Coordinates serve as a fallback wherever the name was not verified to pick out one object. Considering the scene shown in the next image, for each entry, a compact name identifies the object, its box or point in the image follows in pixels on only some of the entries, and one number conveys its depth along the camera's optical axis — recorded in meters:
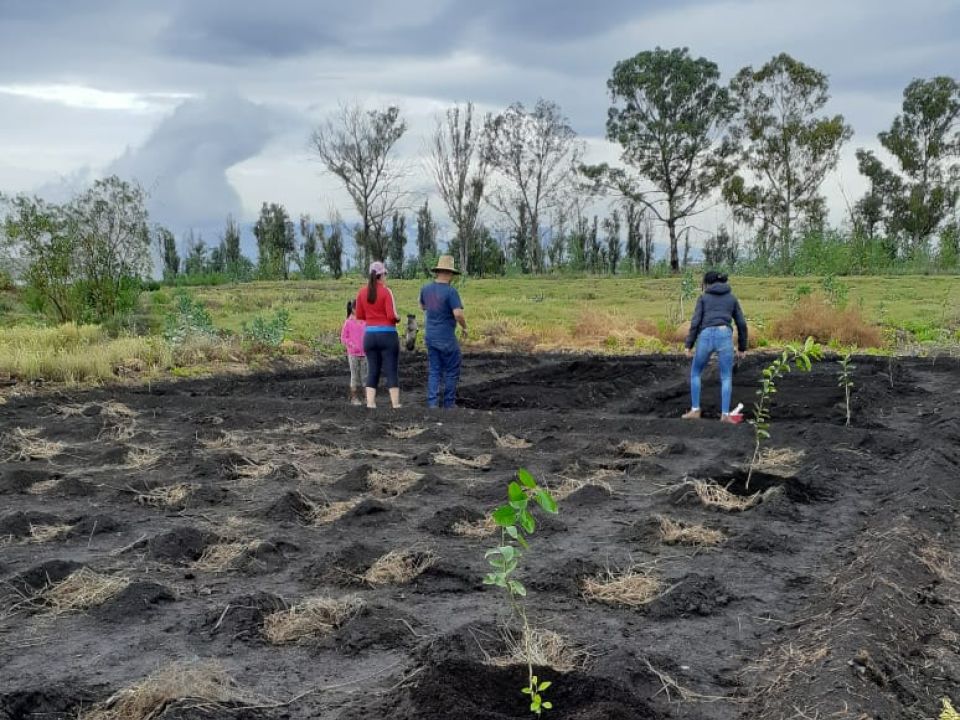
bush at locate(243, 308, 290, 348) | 15.29
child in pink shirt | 9.87
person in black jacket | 8.62
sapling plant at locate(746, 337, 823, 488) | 6.42
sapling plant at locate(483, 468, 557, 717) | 2.82
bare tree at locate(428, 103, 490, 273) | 46.53
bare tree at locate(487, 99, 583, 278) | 46.94
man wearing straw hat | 9.30
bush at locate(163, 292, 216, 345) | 14.42
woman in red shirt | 9.09
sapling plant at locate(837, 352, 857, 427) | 8.34
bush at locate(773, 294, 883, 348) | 15.84
